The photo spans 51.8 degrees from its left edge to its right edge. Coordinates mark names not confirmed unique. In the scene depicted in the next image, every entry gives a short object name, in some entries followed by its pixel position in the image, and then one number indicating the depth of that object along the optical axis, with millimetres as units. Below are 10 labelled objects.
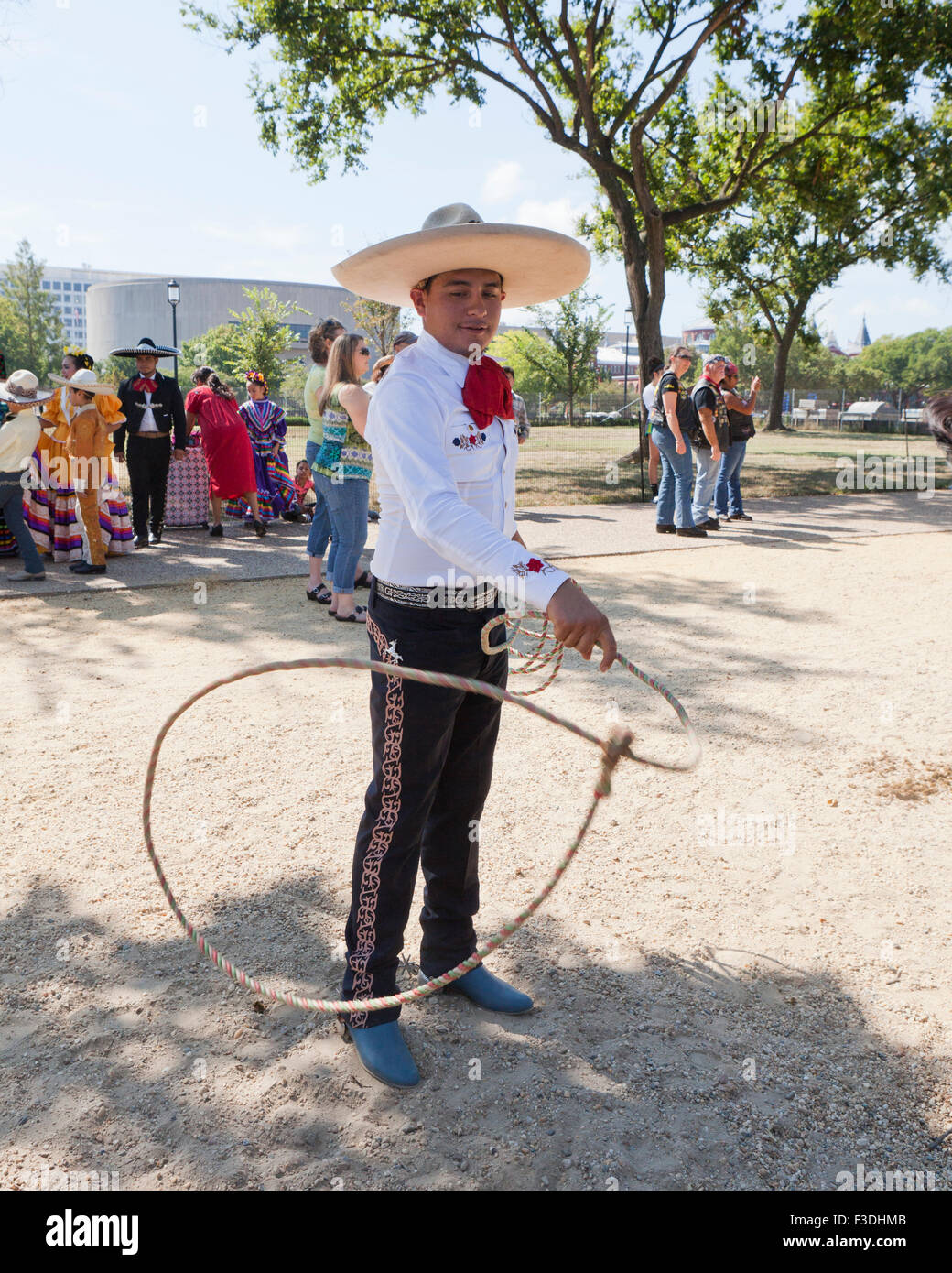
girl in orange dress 10266
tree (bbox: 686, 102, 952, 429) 23953
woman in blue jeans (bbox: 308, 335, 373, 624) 7355
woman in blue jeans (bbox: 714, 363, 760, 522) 13805
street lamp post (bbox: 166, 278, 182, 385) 23656
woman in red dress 12516
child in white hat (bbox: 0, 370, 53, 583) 8867
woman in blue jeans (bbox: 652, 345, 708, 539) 12039
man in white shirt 2555
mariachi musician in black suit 11219
